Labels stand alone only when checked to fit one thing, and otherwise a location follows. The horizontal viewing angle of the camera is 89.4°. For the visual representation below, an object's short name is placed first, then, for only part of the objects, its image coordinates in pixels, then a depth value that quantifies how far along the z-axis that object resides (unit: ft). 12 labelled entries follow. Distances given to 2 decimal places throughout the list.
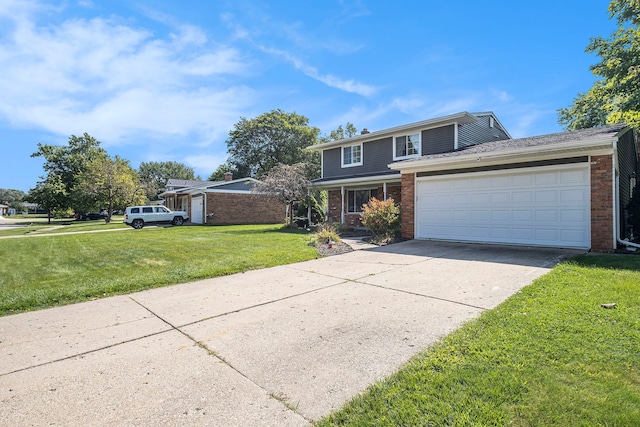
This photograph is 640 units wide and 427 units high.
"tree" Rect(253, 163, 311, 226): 57.21
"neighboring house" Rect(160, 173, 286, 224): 84.12
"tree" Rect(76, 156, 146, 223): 102.12
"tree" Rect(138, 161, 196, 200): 217.77
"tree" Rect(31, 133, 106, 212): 124.36
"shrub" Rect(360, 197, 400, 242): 41.27
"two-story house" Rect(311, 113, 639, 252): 27.63
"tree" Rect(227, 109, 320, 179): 138.51
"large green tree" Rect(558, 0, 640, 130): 46.26
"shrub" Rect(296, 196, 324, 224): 59.88
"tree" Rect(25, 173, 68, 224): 122.93
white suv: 74.74
